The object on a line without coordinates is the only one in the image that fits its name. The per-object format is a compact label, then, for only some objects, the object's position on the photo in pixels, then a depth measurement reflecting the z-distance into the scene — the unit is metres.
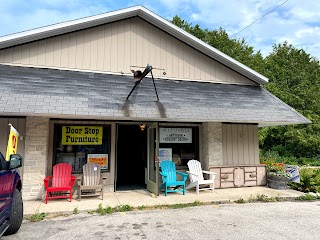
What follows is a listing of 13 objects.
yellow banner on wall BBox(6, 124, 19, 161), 5.03
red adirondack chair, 7.02
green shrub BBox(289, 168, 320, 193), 8.35
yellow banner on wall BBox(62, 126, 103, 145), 7.85
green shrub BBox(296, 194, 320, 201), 7.50
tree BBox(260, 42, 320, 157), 19.83
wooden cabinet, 8.80
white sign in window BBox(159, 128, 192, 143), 8.81
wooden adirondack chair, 7.37
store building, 7.10
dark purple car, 3.84
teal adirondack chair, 7.64
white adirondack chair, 7.97
